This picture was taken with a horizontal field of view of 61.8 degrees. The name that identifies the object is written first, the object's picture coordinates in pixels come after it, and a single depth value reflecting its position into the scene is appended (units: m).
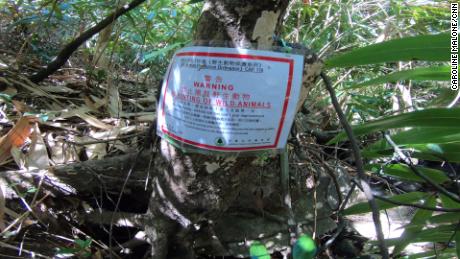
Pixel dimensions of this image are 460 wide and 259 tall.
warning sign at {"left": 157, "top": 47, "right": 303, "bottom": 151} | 0.69
